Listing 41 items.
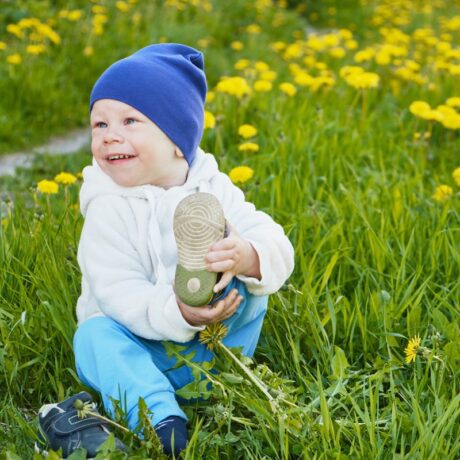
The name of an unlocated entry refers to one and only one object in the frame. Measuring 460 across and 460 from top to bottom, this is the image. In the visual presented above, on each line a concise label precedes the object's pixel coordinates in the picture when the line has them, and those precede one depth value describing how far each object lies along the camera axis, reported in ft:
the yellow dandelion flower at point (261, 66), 14.26
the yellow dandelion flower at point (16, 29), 15.49
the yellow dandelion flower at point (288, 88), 12.73
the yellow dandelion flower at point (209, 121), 10.11
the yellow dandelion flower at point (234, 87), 11.54
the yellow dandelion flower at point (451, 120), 11.69
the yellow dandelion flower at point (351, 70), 12.89
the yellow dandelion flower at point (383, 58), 14.71
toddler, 5.73
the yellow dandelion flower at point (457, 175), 9.82
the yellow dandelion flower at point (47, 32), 16.20
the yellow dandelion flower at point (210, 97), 13.12
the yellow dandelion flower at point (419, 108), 11.92
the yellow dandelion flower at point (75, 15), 17.39
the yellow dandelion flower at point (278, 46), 17.87
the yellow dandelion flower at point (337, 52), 15.69
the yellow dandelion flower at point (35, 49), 15.56
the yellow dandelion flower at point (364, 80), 12.01
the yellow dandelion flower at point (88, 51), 17.28
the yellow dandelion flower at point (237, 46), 18.79
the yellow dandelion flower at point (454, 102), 12.44
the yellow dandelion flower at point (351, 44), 16.96
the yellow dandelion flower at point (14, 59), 14.98
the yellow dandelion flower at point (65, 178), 9.09
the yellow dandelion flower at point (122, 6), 19.15
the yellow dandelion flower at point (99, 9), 18.81
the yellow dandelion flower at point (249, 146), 10.29
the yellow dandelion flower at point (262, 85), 12.69
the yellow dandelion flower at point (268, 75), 13.65
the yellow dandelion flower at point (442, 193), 9.87
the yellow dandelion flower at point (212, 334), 6.09
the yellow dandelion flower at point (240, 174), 9.04
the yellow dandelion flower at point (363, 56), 14.38
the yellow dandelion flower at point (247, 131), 10.81
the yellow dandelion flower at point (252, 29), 21.72
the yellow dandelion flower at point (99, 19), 18.38
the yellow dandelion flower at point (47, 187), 8.66
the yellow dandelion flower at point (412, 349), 6.36
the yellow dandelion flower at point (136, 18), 20.34
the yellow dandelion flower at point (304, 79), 13.50
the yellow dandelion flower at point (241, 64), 15.30
